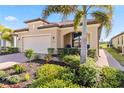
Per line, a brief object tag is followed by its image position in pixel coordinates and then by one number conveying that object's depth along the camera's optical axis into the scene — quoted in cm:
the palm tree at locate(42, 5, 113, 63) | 450
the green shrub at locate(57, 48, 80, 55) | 640
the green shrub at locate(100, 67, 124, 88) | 374
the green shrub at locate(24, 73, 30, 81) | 418
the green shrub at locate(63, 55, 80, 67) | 488
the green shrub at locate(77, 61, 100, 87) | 356
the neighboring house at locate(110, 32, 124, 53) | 1017
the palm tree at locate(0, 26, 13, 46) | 925
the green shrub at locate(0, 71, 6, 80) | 438
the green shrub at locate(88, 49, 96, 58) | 609
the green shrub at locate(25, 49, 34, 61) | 617
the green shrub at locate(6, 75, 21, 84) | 407
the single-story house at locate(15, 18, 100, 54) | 660
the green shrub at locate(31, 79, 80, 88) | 332
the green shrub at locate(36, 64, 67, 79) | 395
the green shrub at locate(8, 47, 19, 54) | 891
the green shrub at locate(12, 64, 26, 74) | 482
